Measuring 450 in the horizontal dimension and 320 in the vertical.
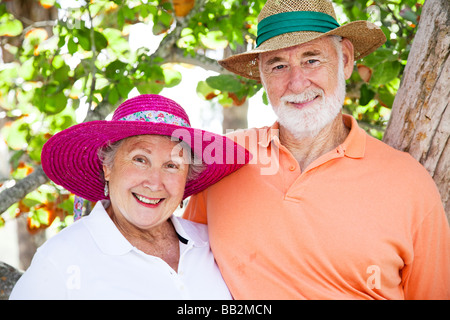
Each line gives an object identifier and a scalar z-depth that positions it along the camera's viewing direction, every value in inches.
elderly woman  78.2
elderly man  85.6
